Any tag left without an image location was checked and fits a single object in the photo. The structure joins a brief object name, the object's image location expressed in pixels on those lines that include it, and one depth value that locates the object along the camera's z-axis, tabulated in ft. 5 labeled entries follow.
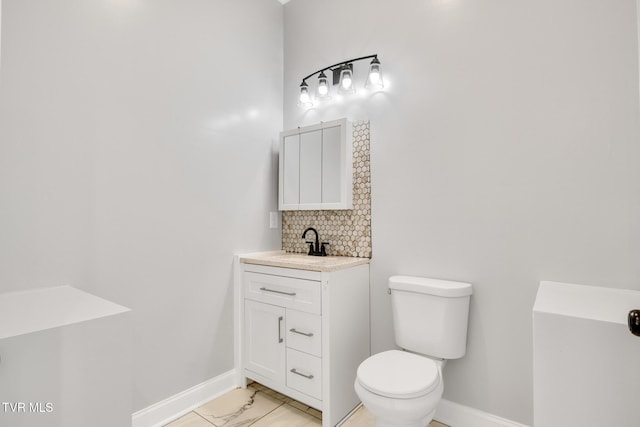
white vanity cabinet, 5.76
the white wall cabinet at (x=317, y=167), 7.09
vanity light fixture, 6.68
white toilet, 4.33
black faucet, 7.51
